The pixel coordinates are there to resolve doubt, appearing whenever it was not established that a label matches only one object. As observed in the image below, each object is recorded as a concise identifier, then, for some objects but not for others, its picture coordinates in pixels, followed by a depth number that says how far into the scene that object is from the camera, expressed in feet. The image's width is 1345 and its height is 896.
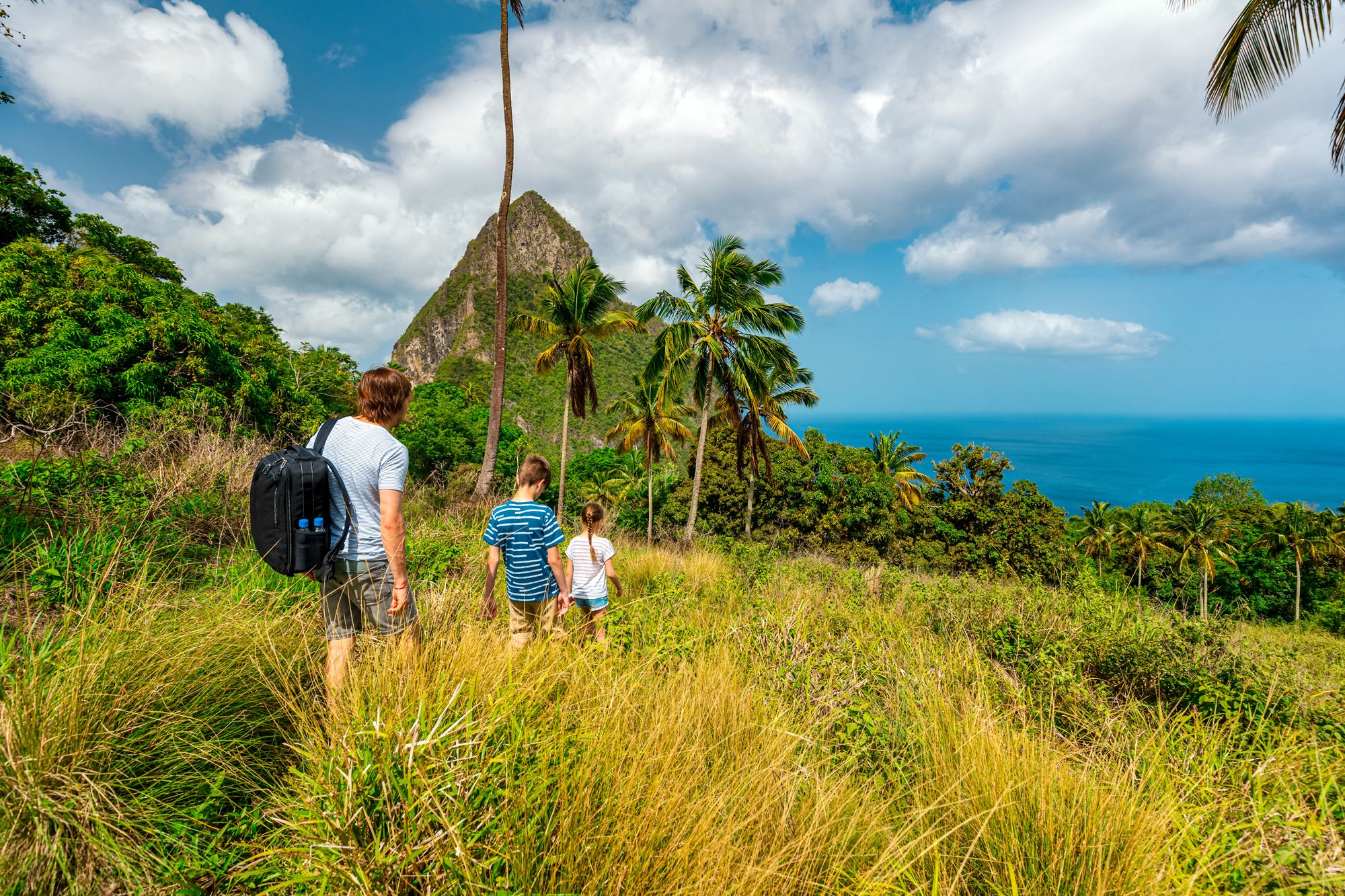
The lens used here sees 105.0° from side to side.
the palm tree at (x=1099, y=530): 100.83
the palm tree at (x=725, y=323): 50.34
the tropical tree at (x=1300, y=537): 100.42
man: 8.50
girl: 14.26
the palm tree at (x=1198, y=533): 96.32
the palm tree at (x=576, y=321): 68.28
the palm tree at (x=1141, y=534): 99.25
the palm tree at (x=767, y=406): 52.80
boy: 11.63
